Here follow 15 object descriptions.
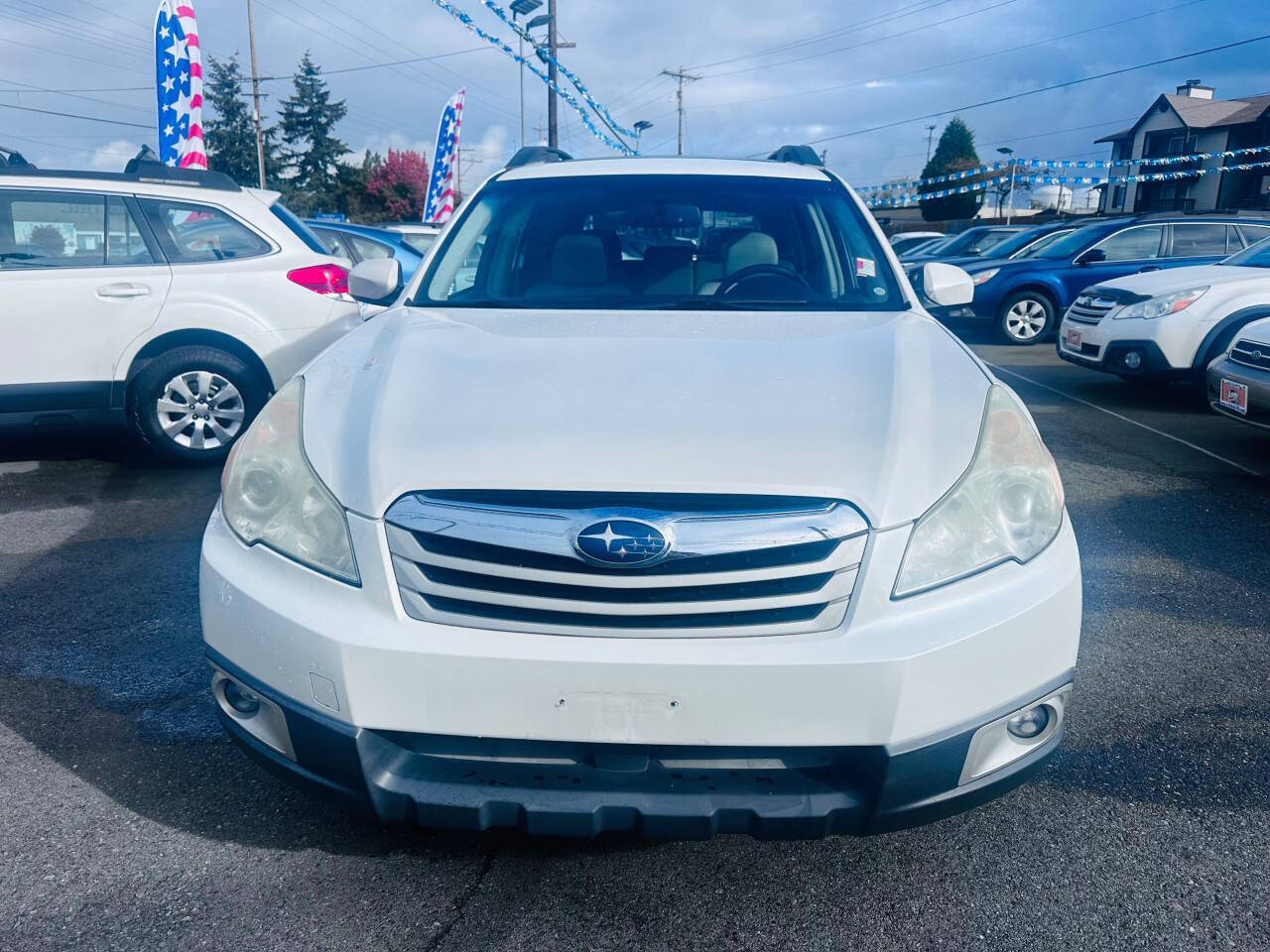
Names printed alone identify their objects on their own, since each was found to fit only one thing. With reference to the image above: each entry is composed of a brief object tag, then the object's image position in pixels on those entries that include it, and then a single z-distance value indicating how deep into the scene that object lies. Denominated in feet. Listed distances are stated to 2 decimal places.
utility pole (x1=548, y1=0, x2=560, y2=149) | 87.81
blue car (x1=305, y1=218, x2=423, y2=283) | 30.83
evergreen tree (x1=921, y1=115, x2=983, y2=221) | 177.78
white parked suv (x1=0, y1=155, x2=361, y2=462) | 18.94
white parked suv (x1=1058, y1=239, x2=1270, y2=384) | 26.45
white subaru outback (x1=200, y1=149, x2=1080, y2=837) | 6.28
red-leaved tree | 238.68
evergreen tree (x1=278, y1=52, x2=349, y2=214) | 225.97
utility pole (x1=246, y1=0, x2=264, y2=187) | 170.50
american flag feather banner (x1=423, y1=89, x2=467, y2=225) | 72.49
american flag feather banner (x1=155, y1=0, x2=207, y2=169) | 39.88
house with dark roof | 138.62
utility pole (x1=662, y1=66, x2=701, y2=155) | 199.41
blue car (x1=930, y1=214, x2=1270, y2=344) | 40.47
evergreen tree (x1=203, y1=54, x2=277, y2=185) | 218.18
